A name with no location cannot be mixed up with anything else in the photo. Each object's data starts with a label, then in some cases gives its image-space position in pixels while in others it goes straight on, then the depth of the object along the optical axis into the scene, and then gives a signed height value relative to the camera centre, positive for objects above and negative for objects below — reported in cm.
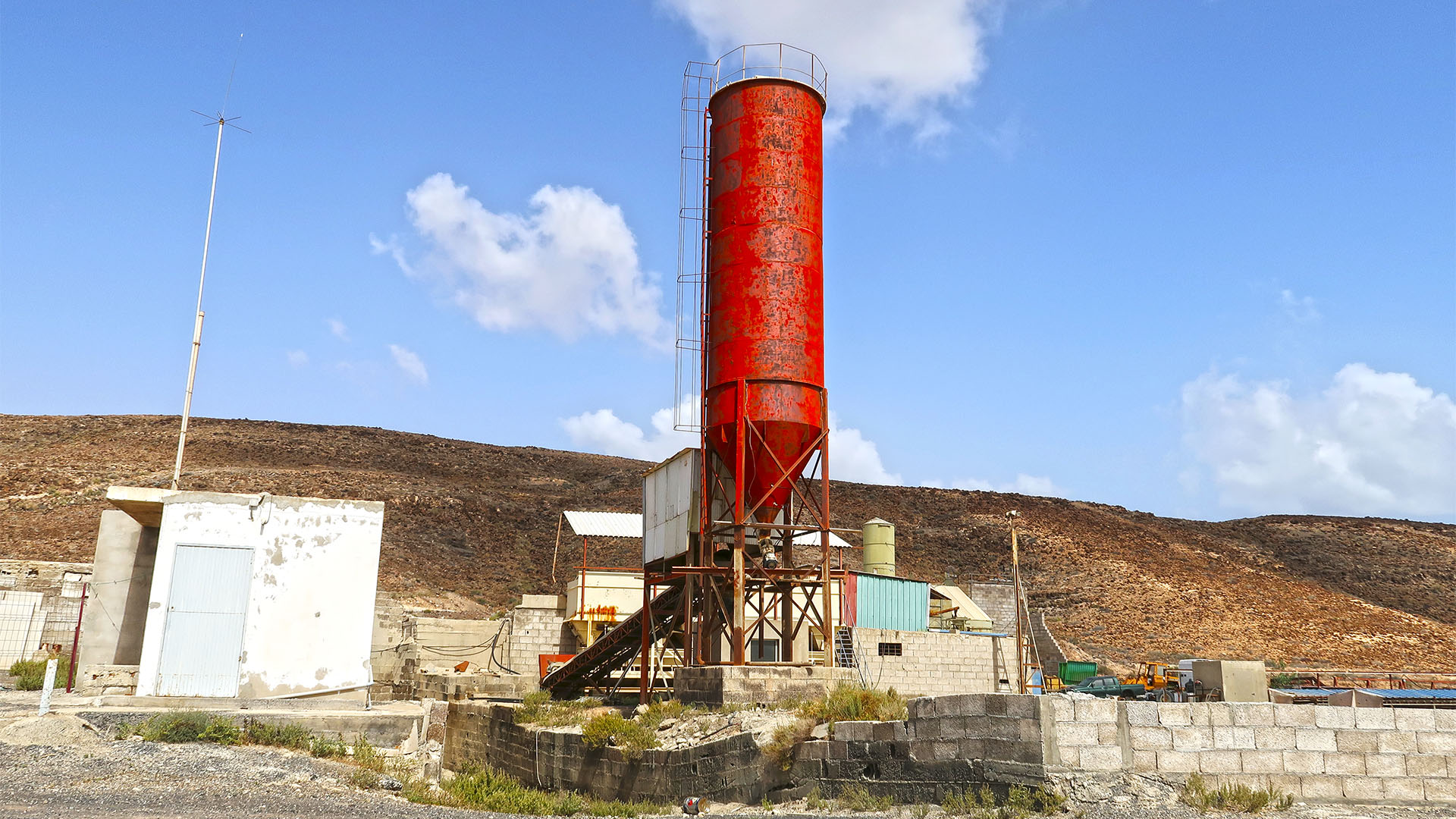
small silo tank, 3759 +414
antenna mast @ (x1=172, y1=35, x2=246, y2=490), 2266 +673
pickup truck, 3167 -72
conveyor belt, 2431 +11
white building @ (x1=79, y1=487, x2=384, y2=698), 1861 +103
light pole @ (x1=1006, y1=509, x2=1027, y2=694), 2773 -21
